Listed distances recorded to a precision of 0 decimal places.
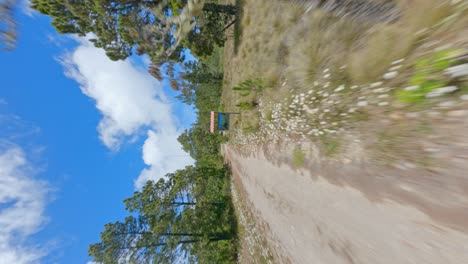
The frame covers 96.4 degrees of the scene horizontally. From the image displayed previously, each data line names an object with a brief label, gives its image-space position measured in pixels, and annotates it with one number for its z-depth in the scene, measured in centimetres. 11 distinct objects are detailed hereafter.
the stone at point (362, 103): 437
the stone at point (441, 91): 297
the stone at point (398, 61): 374
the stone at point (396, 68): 375
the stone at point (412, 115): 346
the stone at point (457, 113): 293
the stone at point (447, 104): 302
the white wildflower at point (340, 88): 492
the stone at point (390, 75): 379
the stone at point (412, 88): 342
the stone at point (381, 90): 395
